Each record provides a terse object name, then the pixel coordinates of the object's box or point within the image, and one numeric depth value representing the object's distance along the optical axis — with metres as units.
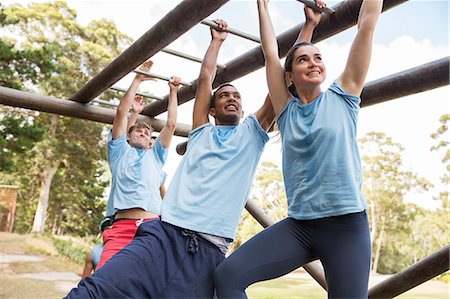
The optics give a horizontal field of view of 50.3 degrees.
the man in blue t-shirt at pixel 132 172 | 2.88
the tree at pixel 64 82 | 14.33
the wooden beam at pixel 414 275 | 2.29
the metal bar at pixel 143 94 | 3.35
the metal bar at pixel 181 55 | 2.59
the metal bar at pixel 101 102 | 3.56
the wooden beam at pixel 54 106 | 3.24
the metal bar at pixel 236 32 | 2.22
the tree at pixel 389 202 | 17.77
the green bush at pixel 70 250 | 13.41
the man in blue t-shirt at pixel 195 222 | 1.72
